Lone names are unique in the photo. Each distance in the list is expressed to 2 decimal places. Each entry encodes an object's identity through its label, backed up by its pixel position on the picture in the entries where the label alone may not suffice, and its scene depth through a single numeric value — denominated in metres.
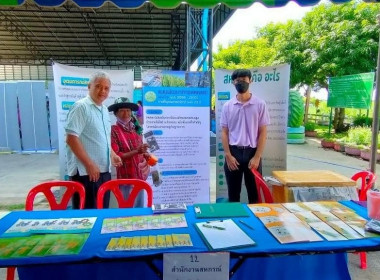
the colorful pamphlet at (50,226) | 1.41
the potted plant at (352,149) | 7.96
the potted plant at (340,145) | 8.87
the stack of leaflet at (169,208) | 1.67
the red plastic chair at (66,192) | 2.11
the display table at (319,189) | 2.33
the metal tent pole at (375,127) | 2.60
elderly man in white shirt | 2.22
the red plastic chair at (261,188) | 2.41
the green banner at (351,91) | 7.41
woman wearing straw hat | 2.69
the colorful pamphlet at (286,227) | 1.31
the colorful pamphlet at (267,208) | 1.67
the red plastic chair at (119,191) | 2.11
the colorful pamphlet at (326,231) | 1.31
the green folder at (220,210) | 1.60
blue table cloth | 1.17
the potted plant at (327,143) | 9.64
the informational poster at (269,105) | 3.35
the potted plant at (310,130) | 13.04
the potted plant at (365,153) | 7.52
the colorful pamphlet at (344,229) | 1.32
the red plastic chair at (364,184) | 2.39
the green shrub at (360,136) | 8.11
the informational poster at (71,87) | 3.20
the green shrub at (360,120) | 11.20
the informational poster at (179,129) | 3.28
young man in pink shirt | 2.85
